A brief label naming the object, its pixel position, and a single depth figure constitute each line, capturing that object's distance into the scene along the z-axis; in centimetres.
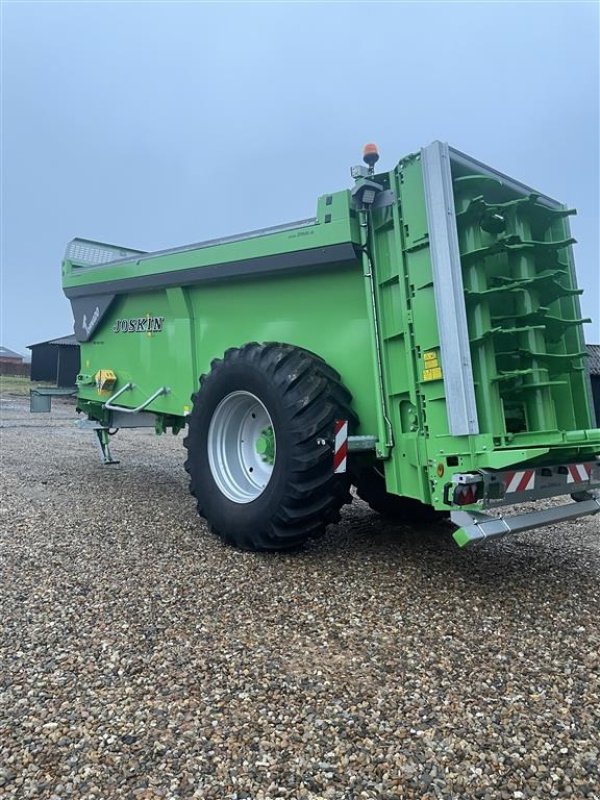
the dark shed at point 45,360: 3291
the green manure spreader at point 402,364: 368
